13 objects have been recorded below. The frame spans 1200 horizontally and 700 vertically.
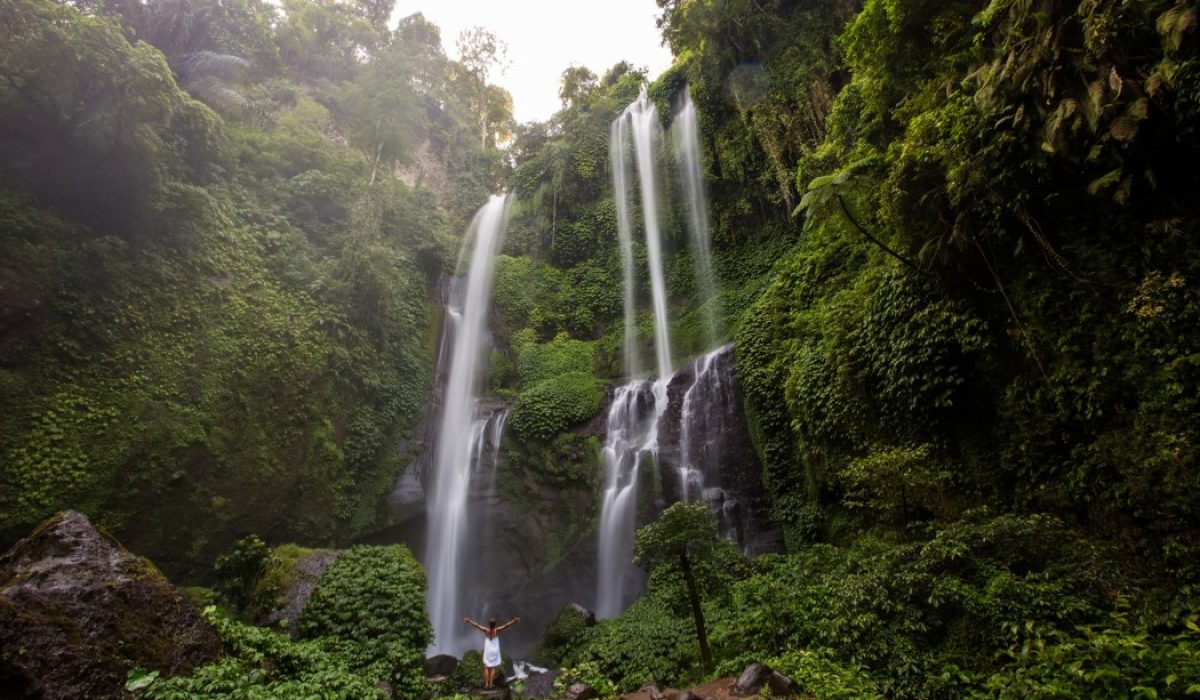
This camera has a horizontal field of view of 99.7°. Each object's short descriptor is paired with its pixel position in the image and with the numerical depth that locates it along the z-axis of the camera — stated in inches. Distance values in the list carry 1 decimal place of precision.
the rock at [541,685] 329.1
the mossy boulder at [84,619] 154.5
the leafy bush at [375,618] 279.3
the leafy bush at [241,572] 310.0
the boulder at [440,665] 369.7
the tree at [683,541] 259.5
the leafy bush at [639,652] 283.0
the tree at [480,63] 1246.3
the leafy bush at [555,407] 613.9
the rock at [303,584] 307.1
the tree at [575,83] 1107.9
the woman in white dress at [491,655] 339.0
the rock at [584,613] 421.7
